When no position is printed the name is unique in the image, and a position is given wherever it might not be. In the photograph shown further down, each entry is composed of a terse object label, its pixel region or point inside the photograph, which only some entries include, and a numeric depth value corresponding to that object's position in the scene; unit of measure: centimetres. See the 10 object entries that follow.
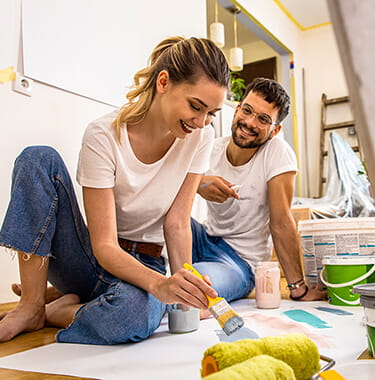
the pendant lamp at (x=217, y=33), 318
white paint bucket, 155
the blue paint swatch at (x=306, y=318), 115
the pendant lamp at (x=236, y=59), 346
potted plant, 371
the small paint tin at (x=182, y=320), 110
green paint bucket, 141
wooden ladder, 451
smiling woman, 101
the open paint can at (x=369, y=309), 82
